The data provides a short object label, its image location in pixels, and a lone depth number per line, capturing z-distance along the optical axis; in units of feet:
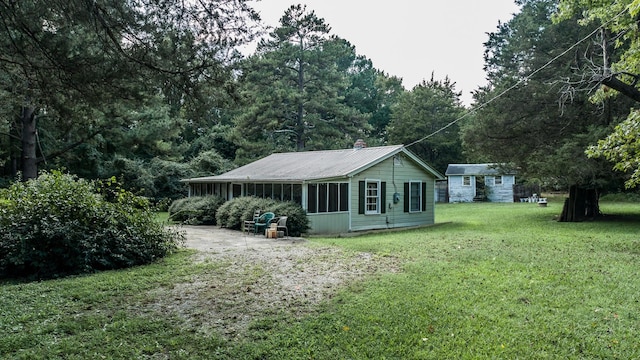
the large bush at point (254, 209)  45.39
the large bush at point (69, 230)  22.94
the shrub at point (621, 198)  102.99
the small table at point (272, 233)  41.96
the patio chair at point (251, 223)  46.98
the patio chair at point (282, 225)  43.47
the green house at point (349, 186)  48.39
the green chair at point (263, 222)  45.24
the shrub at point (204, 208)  59.00
